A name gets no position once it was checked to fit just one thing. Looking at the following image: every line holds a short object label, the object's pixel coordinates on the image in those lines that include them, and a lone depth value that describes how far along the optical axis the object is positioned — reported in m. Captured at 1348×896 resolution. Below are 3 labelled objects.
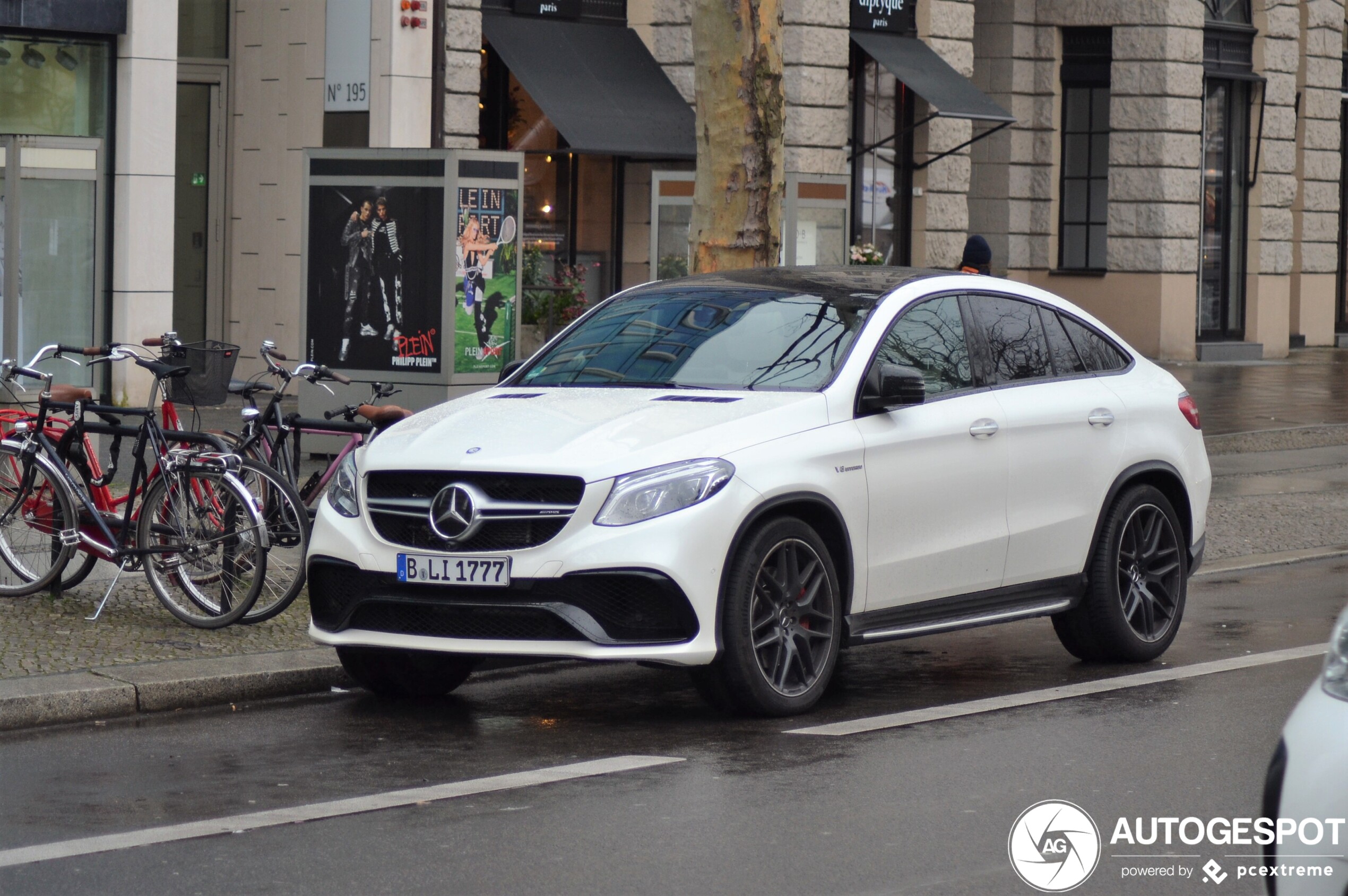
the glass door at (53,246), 26.44
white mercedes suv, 9.98
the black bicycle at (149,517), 12.41
